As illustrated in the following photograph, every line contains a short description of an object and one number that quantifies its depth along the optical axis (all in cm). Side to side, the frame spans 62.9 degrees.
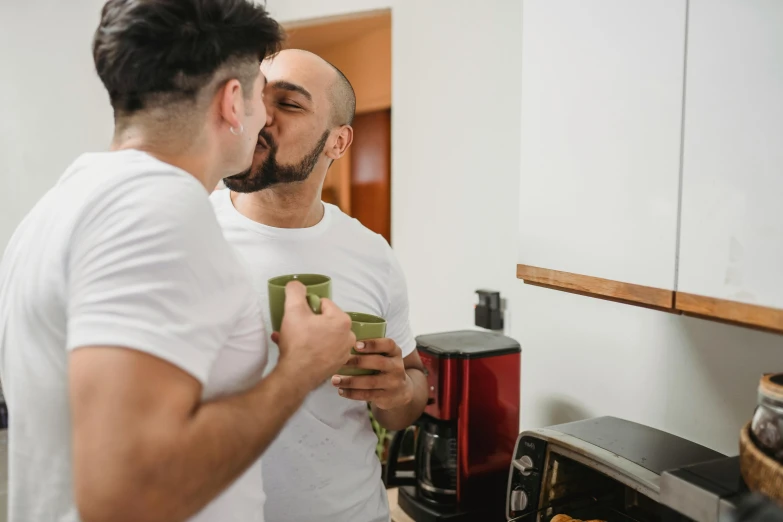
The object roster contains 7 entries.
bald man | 113
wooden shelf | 84
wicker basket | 71
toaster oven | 110
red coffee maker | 146
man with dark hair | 56
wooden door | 366
